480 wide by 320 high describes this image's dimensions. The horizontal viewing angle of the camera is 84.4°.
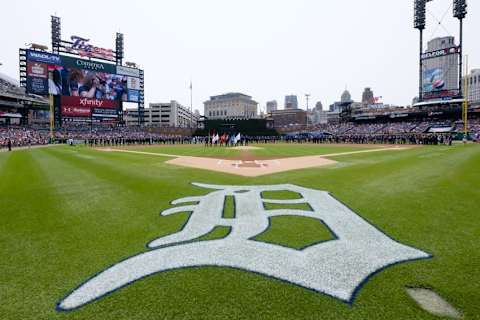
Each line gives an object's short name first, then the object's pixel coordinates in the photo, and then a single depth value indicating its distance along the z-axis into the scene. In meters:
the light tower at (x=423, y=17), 57.93
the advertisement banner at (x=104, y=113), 65.50
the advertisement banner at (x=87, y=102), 61.32
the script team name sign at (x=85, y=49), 65.06
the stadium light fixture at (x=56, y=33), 64.12
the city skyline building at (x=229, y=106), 171.25
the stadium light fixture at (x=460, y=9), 57.59
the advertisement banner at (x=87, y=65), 61.75
